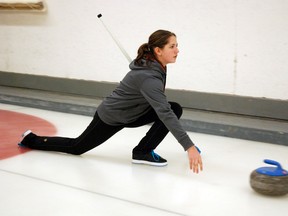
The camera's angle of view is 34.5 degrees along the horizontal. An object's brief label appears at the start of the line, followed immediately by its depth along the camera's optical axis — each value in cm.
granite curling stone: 204
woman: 238
